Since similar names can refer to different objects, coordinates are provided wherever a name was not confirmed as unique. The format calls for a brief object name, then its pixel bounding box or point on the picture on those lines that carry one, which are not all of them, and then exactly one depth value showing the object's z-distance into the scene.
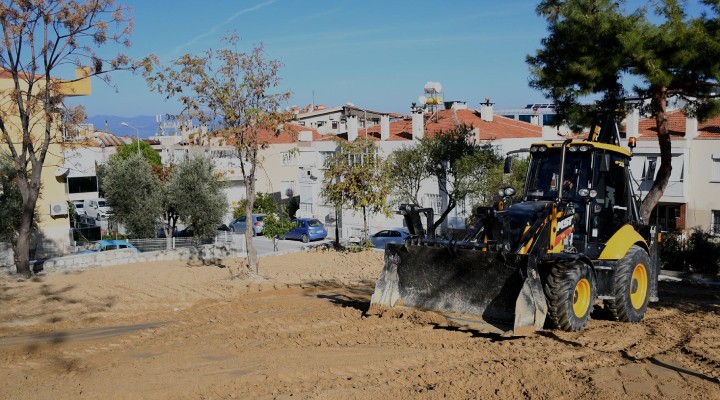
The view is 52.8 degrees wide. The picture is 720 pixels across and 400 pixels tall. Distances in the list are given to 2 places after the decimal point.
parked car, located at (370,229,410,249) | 31.78
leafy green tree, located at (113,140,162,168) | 66.39
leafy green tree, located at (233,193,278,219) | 45.89
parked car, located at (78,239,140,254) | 28.00
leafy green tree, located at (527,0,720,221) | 15.86
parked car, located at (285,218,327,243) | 37.94
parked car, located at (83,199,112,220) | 50.90
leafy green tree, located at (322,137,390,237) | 27.08
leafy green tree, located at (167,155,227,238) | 30.83
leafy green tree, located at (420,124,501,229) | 27.22
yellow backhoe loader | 10.64
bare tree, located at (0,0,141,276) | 19.38
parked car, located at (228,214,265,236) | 40.84
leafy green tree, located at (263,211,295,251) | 28.56
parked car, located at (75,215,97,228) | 43.36
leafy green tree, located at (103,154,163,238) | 32.28
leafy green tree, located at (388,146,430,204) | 29.50
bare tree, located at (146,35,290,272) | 19.42
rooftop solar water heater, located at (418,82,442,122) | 44.53
